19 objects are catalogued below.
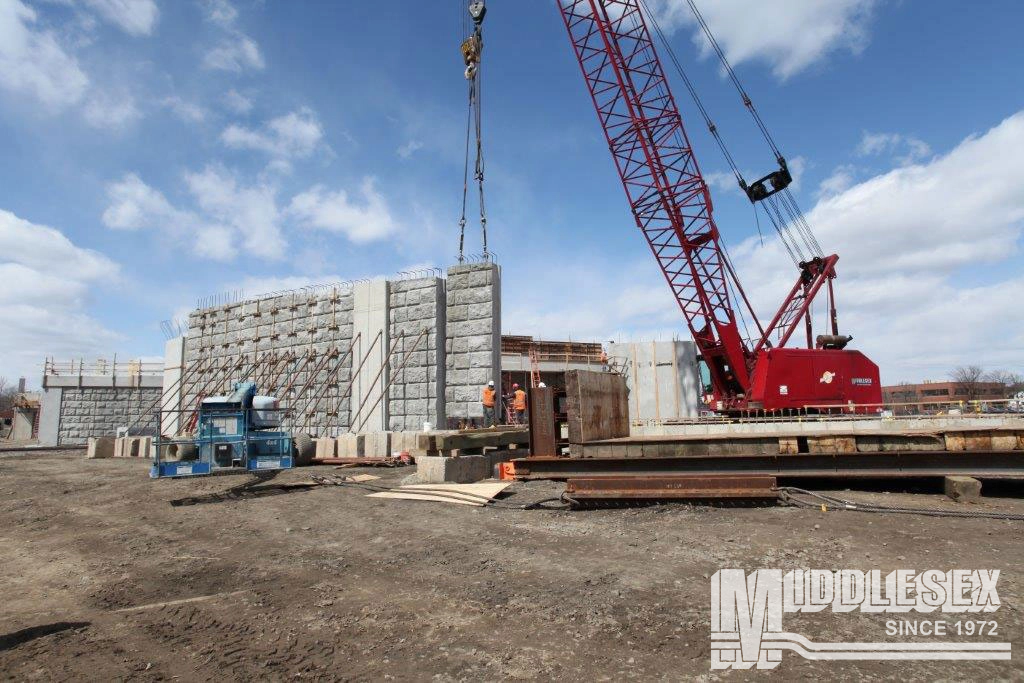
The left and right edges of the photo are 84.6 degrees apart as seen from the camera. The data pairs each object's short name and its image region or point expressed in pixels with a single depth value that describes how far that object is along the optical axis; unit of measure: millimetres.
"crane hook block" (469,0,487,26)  17156
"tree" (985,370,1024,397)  69250
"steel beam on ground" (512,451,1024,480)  8328
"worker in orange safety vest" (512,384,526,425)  16173
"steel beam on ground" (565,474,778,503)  8047
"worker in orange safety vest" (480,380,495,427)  15594
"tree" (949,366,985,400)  66250
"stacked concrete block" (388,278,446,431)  16828
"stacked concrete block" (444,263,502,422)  16344
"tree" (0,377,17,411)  101125
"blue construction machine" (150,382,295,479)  11734
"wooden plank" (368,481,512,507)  9239
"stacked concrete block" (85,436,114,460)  20094
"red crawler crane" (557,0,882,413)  19531
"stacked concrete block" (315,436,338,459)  15148
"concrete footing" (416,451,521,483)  11000
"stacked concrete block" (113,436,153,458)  19812
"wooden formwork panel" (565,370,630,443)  10195
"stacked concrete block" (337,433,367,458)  14891
